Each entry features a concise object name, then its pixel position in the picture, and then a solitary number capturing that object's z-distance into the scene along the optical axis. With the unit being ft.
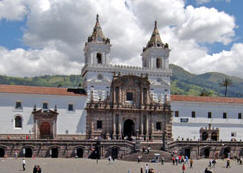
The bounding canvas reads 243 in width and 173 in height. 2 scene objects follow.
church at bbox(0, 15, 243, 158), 179.11
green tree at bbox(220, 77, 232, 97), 299.93
